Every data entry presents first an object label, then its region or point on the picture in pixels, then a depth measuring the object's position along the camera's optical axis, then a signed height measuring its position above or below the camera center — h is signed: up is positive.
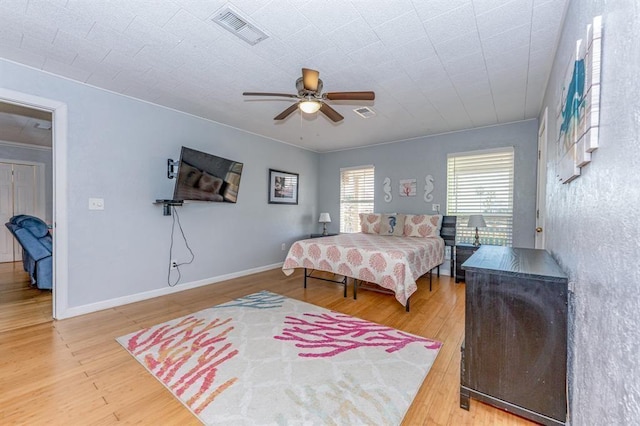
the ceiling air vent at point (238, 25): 1.90 +1.35
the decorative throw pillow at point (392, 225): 4.81 -0.28
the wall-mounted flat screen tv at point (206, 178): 3.55 +0.43
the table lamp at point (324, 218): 5.95 -0.21
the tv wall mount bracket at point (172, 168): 3.76 +0.54
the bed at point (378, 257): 3.04 -0.61
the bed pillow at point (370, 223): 5.11 -0.26
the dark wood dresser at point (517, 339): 1.39 -0.69
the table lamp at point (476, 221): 4.18 -0.18
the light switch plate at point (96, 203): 3.09 +0.04
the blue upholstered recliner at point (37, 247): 3.68 -0.55
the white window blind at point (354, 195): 5.80 +0.30
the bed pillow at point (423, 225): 4.52 -0.27
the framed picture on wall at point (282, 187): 5.29 +0.42
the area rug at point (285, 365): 1.59 -1.16
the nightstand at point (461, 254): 4.27 -0.70
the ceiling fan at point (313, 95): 2.22 +1.00
